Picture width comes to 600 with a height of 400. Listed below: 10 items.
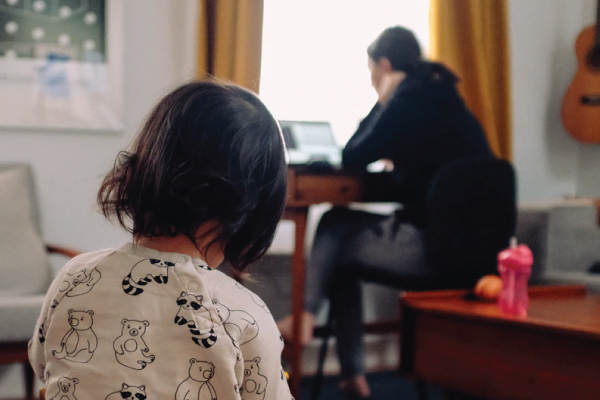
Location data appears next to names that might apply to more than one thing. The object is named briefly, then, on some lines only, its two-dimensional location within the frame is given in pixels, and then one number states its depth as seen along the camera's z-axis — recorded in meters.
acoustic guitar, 2.82
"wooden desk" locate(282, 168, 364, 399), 1.89
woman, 1.90
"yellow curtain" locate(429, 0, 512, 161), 2.71
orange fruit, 1.48
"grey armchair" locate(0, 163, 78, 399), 1.84
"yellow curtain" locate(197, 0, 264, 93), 2.27
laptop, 2.18
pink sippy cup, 1.33
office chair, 1.80
